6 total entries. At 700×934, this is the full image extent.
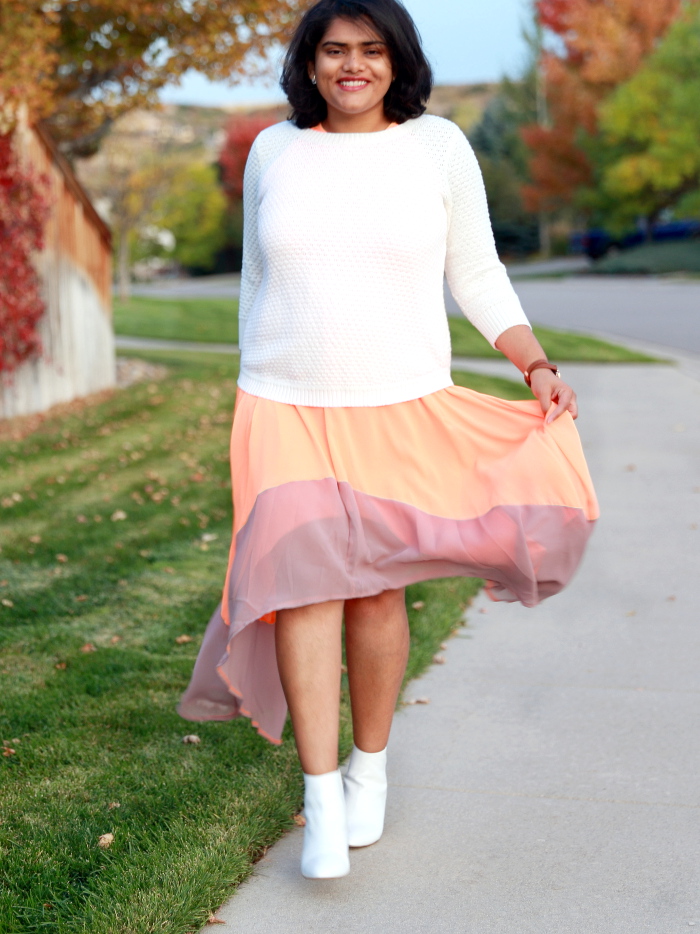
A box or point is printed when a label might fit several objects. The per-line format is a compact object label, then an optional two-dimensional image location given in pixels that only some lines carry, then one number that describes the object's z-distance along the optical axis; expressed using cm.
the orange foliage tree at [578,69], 3684
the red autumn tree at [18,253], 845
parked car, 4191
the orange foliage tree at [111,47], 820
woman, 239
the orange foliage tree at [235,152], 4616
